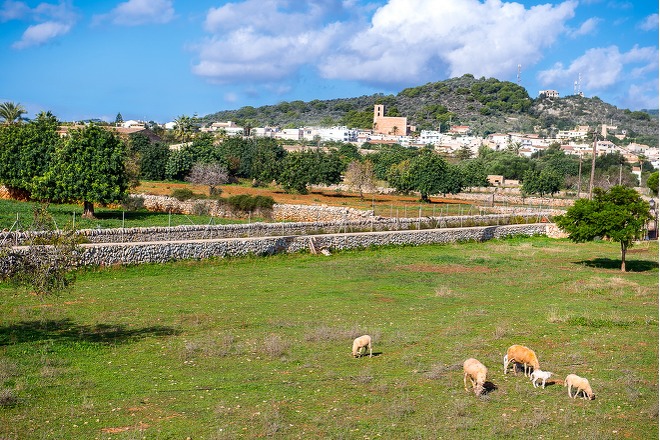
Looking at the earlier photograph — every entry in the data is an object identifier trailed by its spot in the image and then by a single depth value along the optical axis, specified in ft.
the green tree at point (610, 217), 124.36
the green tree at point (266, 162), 335.47
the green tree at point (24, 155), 216.54
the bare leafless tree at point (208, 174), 291.99
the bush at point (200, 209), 207.73
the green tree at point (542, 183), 319.27
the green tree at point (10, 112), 323.37
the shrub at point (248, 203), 205.05
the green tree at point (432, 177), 288.51
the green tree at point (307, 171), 293.43
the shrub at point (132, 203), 208.24
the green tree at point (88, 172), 174.29
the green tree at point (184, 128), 444.14
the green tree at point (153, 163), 335.26
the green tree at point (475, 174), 349.82
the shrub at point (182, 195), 222.69
